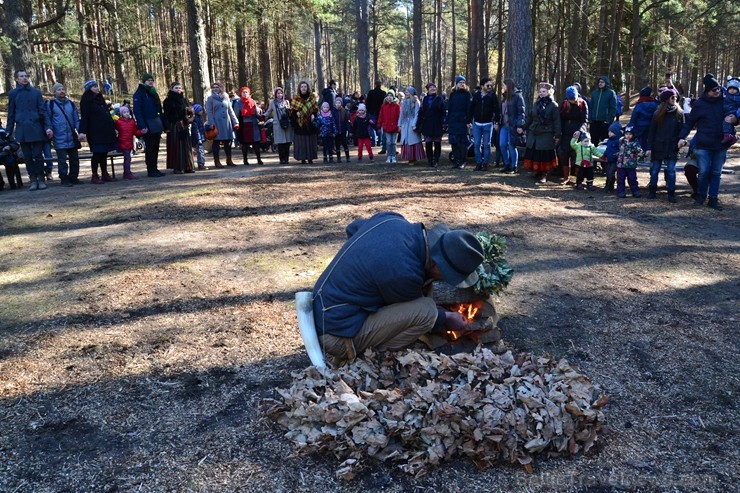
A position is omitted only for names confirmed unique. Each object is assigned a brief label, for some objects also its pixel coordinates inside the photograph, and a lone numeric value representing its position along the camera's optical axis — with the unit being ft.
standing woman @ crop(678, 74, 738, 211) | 30.19
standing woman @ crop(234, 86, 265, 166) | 46.42
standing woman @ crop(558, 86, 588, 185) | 37.29
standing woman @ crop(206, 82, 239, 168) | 44.16
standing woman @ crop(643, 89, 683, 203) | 32.40
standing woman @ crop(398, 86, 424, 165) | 46.70
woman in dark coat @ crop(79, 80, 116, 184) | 36.63
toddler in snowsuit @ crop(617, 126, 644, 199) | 33.96
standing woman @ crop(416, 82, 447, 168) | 44.96
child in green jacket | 36.45
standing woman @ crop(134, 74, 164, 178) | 38.58
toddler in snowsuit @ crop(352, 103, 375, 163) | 50.37
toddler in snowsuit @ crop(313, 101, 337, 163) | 46.78
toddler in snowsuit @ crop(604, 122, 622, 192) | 34.58
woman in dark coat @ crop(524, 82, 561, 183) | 37.09
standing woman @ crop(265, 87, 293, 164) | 46.85
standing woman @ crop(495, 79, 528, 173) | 40.60
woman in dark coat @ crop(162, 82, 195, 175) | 40.40
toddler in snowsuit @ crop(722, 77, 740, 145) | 30.55
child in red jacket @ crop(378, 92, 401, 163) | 48.29
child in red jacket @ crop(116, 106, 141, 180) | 39.42
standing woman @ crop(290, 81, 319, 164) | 45.91
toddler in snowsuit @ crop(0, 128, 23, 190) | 35.87
